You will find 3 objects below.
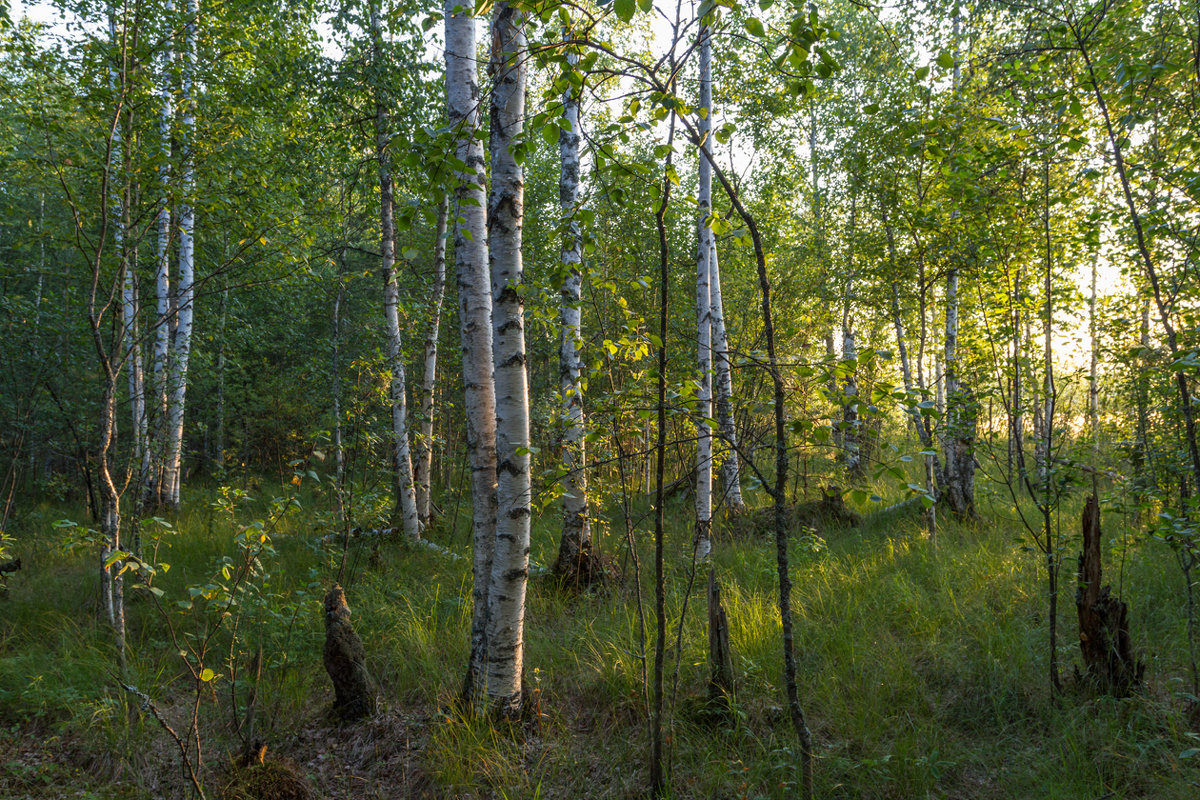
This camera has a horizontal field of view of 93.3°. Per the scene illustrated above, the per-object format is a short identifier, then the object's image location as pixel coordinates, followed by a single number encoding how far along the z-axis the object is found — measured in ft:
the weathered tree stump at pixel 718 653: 11.62
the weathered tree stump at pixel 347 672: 12.43
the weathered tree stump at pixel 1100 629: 11.35
